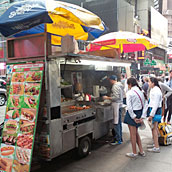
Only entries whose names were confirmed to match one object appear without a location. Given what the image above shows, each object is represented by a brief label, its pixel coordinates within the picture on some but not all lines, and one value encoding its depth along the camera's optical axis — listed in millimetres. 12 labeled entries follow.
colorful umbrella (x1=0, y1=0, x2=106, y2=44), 3807
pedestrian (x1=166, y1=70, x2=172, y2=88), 7562
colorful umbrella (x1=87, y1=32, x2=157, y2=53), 7174
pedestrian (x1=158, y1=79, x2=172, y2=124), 6962
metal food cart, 3867
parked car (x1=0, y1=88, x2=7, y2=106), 13458
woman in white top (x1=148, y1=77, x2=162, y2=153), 4852
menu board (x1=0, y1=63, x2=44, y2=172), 3668
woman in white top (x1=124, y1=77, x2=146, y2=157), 4582
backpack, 5531
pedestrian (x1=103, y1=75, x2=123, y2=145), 5598
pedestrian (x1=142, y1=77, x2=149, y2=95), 10969
